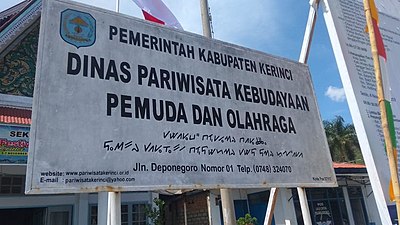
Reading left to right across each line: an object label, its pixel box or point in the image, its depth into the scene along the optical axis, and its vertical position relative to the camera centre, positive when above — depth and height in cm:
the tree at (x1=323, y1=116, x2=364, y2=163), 2773 +625
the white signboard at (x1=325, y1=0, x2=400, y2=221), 312 +147
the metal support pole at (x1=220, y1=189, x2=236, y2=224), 448 +36
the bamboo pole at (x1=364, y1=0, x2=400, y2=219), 271 +87
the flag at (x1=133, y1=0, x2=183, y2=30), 593 +384
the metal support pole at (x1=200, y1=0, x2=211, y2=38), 505 +311
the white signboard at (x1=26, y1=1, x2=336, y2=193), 218 +92
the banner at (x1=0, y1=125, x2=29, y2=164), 722 +221
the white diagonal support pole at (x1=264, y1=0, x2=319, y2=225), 385 +208
